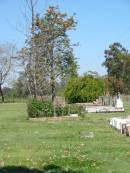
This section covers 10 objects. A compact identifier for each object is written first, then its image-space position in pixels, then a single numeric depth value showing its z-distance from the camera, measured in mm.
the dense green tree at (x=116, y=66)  55082
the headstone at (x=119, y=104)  22587
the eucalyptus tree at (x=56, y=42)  32090
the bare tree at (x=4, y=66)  64134
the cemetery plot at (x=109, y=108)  21640
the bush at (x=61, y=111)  17769
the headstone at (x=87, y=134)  11283
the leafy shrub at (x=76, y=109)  18206
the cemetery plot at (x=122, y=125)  11261
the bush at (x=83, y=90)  29997
